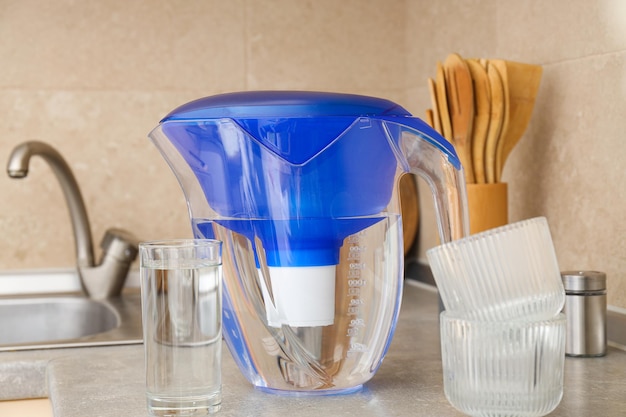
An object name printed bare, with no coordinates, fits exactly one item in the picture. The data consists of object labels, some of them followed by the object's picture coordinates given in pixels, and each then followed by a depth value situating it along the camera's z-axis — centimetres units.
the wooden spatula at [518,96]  149
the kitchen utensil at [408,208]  203
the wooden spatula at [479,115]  148
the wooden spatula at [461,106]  148
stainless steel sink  187
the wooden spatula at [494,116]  147
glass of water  113
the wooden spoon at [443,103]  150
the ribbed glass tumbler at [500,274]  107
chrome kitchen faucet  188
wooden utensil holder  148
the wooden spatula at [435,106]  152
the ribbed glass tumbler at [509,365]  107
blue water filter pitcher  115
